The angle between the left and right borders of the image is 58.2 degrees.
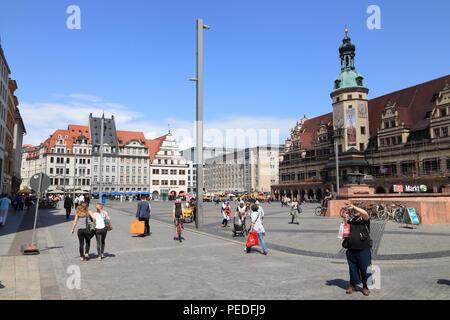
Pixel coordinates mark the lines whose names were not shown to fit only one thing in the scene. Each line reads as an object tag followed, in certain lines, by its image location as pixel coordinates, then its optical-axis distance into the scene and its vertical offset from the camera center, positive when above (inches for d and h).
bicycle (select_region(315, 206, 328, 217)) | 1280.4 -55.9
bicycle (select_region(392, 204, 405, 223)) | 965.8 -46.6
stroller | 719.1 -58.3
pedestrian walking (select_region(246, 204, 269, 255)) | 531.0 -38.4
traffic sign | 529.7 +20.9
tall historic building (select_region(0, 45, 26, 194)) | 1865.2 +389.6
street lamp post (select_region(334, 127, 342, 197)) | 3214.3 +488.3
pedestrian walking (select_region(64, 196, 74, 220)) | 1208.7 -17.4
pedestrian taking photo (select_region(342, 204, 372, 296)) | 312.5 -41.2
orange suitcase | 713.3 -55.9
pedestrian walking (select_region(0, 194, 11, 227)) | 885.8 -22.3
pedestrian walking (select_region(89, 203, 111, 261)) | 475.2 -37.3
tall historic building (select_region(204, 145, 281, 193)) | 5713.6 +378.0
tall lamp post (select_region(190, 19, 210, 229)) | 842.2 +156.1
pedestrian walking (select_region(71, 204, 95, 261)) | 474.8 -41.7
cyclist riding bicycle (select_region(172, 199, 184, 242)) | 646.5 -32.6
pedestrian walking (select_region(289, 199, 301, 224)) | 953.8 -29.9
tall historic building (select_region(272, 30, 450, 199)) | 2448.2 +401.8
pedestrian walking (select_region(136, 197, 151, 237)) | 740.6 -27.4
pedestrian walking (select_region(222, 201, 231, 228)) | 902.4 -43.0
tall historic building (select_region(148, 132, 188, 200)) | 4662.9 +323.1
